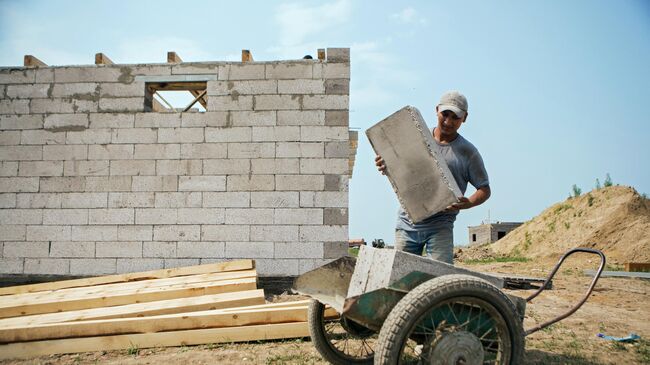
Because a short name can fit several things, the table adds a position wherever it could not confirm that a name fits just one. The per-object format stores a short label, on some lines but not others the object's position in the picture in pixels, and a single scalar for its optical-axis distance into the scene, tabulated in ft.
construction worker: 9.73
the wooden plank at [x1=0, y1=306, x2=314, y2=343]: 11.78
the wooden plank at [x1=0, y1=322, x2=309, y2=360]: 11.65
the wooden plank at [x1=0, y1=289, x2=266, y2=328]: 12.82
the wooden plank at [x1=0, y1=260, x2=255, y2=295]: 17.90
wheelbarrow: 6.79
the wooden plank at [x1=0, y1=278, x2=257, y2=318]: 14.31
